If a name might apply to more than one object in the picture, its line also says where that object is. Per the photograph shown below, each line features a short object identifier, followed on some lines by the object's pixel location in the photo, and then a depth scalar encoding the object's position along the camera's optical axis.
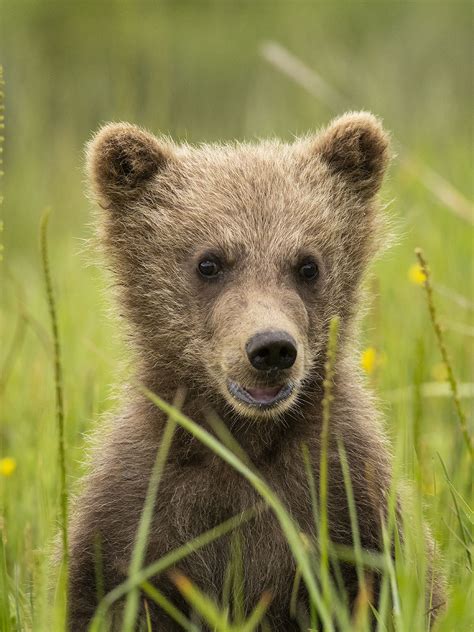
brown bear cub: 8.70
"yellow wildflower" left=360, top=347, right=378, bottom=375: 11.11
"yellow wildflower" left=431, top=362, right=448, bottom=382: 13.78
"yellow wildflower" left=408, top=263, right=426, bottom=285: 10.76
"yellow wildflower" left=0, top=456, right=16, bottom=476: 10.52
